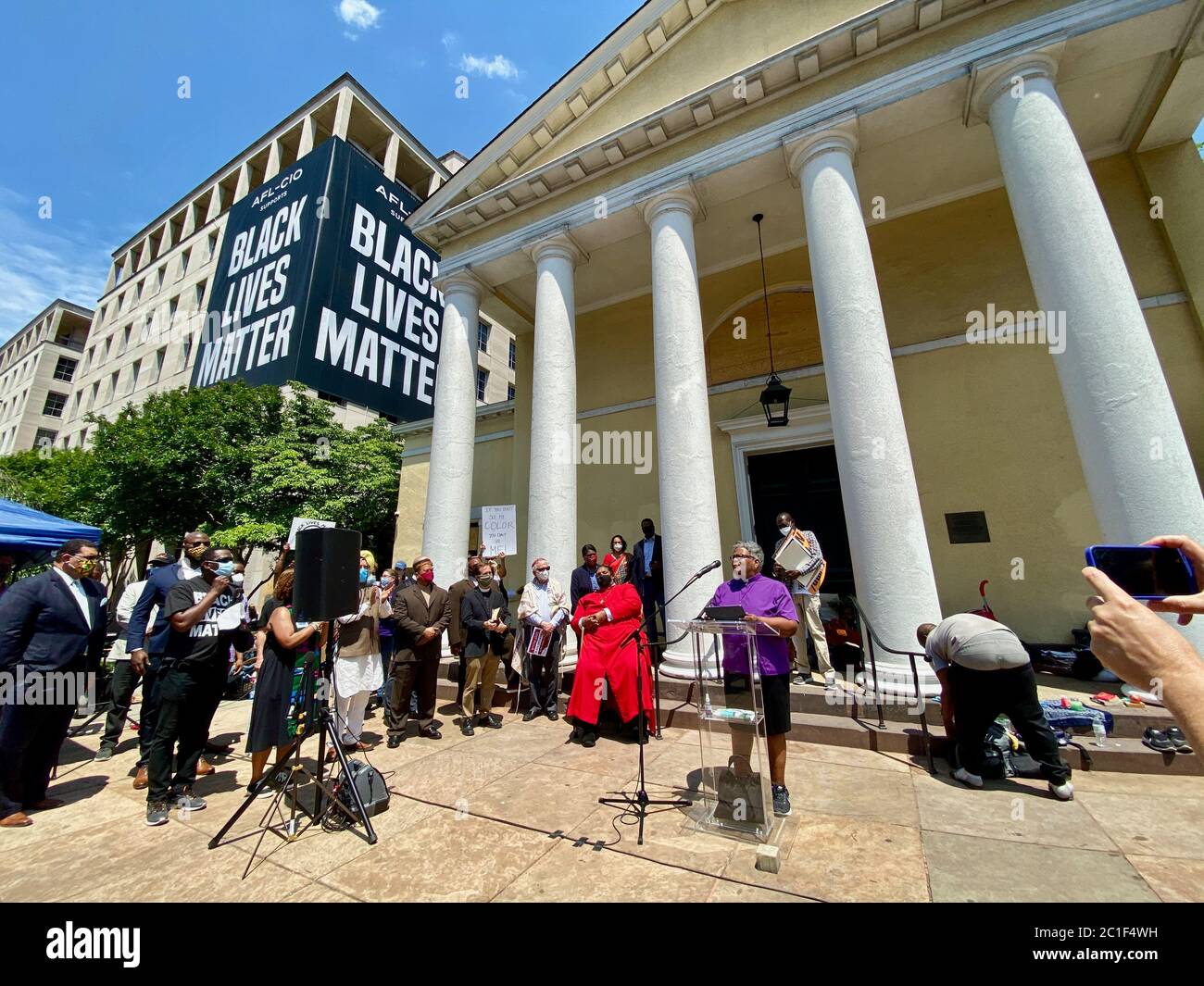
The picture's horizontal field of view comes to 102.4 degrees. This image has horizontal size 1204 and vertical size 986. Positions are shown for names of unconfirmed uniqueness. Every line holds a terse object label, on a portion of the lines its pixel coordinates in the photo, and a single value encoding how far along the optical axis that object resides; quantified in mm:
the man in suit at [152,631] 4355
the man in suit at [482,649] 6062
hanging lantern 9094
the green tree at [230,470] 16391
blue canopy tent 7855
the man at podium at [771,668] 3517
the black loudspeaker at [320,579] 3576
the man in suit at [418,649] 5660
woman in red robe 5336
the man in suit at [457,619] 6330
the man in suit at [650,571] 8352
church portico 5613
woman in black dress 3986
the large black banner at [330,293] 22672
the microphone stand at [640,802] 3416
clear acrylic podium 3357
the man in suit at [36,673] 3936
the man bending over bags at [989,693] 3828
